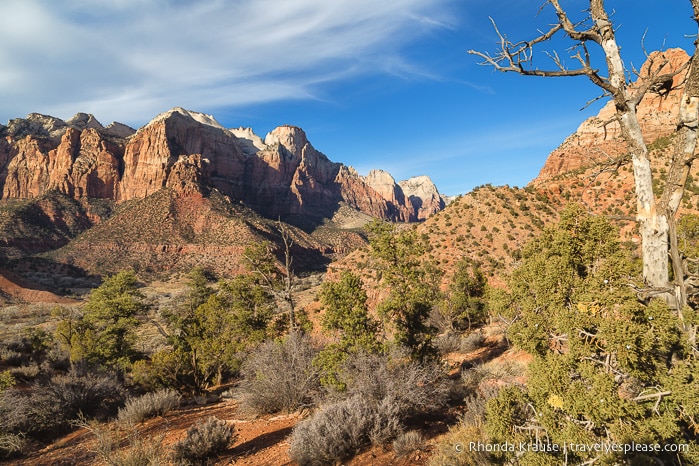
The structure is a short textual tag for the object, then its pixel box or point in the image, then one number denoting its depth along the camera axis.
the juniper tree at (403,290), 10.24
